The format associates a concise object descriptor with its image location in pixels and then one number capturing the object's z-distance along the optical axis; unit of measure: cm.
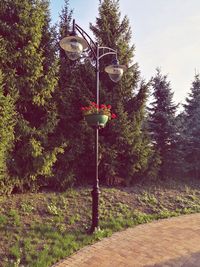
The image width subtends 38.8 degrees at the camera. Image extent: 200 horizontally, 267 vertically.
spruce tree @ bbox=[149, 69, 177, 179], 1576
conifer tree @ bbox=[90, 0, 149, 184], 1245
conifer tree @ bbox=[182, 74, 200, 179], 1634
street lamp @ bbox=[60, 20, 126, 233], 730
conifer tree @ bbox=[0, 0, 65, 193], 997
